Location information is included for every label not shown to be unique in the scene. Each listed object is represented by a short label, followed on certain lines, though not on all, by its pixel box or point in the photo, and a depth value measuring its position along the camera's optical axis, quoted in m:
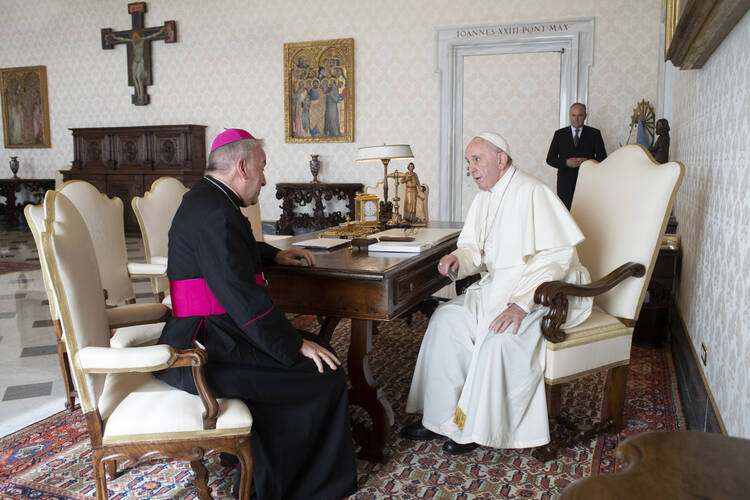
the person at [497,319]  2.69
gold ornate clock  4.09
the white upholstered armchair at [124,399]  1.95
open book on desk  3.06
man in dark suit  7.41
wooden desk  2.62
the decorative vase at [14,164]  11.75
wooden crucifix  10.52
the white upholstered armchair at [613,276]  2.71
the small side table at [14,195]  11.68
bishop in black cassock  2.19
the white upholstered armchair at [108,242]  3.70
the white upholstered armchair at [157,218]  4.08
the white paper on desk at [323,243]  3.26
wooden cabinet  10.38
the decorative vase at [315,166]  9.73
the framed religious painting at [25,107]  11.80
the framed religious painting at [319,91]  9.53
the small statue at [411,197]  4.39
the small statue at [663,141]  5.67
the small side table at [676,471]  0.88
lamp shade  4.18
